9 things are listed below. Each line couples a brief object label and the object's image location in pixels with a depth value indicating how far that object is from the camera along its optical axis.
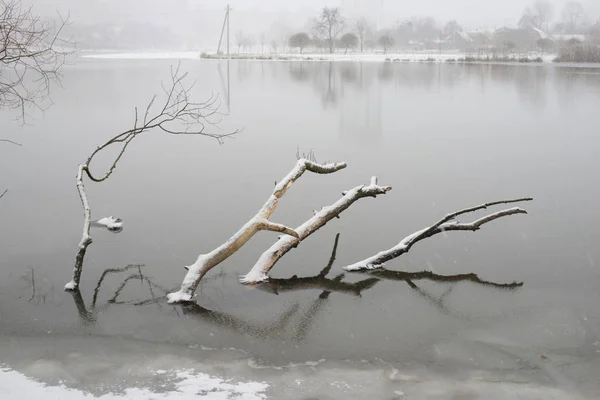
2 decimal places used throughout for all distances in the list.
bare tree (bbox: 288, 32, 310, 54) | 100.31
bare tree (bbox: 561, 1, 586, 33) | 170.19
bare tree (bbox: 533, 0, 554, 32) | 157.65
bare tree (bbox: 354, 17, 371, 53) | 112.75
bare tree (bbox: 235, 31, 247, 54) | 141.02
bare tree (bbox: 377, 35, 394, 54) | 100.61
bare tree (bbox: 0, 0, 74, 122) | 7.36
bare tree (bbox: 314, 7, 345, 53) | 102.56
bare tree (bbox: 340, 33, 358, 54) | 100.36
